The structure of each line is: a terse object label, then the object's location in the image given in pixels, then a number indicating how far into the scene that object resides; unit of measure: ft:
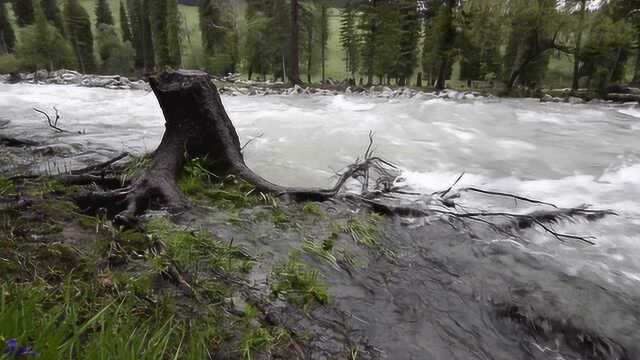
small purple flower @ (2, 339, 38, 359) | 3.50
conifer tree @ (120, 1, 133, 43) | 228.02
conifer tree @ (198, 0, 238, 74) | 155.43
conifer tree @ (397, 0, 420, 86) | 118.32
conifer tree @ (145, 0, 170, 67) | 167.53
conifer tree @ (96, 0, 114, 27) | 234.99
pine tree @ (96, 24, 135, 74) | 179.32
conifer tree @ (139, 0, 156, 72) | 148.20
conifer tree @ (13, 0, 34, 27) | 224.33
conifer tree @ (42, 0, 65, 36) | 209.77
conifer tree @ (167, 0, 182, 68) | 157.99
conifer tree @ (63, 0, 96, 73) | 176.01
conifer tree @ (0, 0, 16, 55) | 195.18
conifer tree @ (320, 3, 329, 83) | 162.83
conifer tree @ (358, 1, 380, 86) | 121.24
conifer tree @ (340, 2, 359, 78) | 151.94
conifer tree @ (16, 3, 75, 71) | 150.82
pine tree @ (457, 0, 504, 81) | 68.39
